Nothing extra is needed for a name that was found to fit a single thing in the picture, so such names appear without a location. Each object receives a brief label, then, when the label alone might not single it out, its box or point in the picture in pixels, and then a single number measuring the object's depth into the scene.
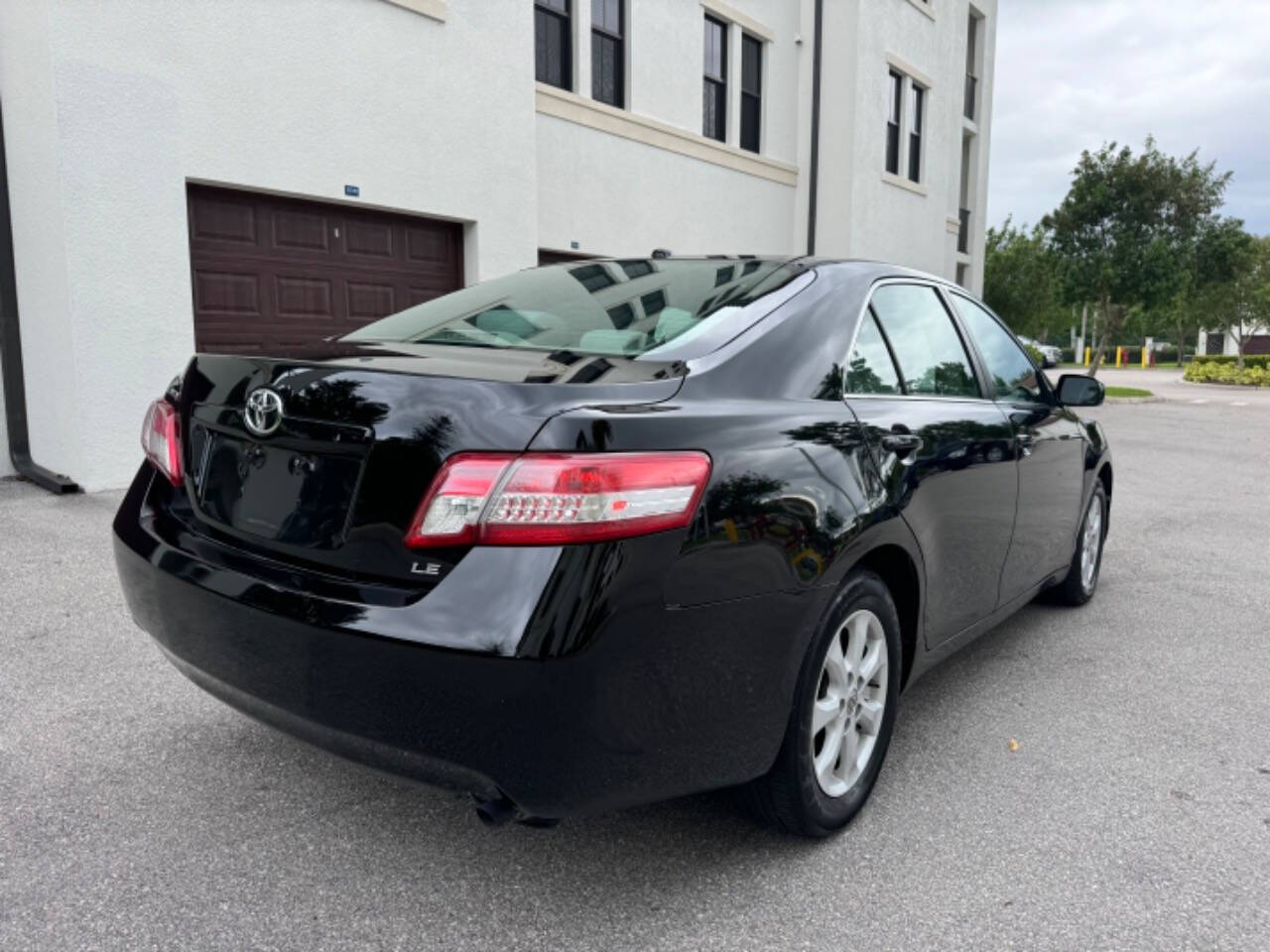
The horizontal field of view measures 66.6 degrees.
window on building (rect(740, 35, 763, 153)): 14.91
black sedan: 1.85
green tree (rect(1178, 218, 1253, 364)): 26.20
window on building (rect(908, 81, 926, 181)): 18.84
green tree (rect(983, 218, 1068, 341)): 26.52
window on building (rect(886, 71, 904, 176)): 17.91
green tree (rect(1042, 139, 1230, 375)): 24.98
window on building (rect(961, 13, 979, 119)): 23.13
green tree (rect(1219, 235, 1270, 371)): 43.50
